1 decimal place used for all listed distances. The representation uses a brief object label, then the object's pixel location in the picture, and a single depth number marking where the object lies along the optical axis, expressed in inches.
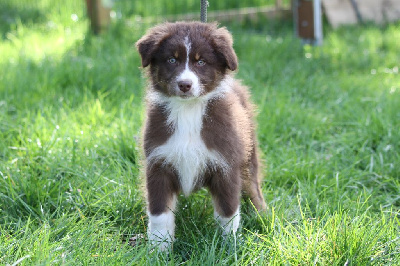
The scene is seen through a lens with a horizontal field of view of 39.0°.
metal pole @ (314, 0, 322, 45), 309.0
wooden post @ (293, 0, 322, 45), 309.7
